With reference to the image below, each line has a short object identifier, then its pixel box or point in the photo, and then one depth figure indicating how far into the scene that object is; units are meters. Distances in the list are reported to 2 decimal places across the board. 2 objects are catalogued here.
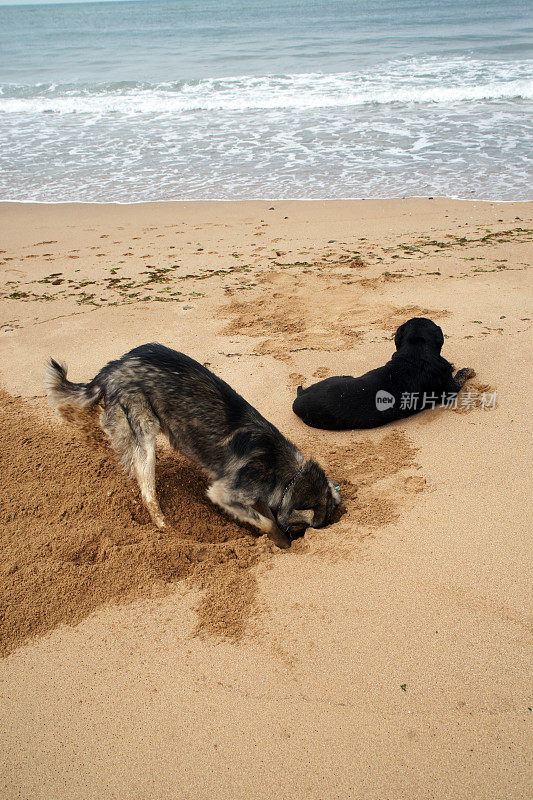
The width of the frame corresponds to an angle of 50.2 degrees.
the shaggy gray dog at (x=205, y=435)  3.93
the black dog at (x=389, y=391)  4.85
